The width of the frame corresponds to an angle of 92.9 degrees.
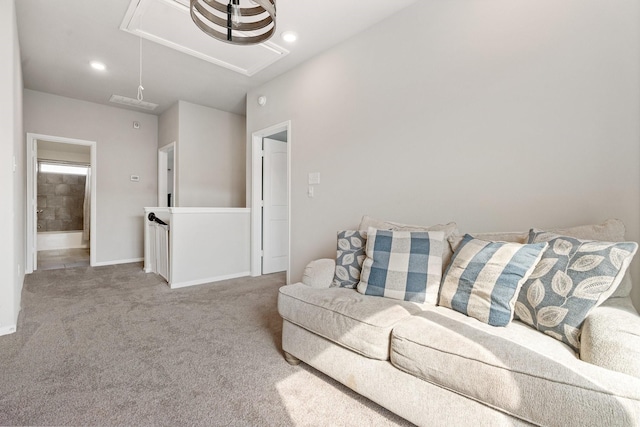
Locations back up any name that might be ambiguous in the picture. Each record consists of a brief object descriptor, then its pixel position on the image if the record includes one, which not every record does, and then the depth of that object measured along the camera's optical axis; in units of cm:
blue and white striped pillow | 141
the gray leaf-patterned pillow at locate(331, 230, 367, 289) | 203
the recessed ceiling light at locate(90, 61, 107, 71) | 347
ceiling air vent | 455
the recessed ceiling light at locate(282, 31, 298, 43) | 282
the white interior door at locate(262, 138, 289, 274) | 433
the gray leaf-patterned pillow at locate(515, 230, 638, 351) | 121
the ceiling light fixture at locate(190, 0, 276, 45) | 157
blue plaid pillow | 175
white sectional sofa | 95
